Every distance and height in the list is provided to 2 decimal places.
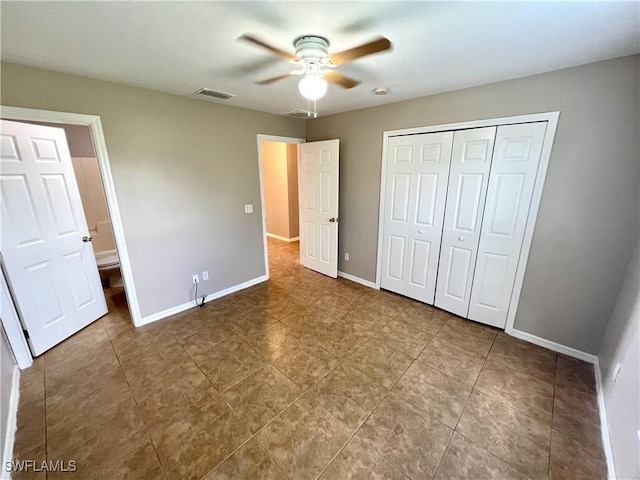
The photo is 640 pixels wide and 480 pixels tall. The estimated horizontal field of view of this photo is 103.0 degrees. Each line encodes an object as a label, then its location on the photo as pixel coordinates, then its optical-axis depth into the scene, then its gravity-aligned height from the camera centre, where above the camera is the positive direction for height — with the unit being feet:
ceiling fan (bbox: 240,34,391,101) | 4.74 +2.20
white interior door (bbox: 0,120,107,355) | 6.75 -1.71
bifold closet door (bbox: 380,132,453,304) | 9.08 -1.32
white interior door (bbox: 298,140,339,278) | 11.80 -1.38
